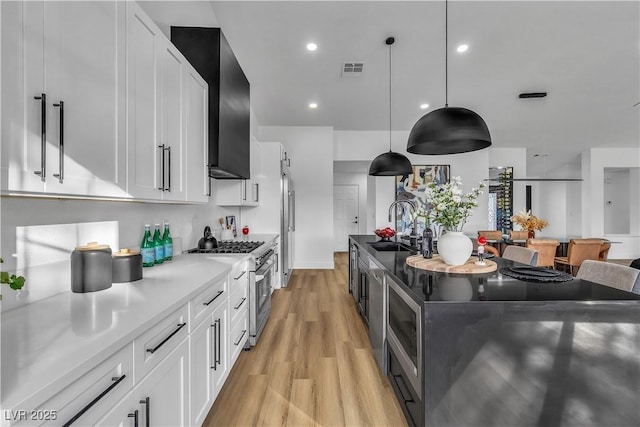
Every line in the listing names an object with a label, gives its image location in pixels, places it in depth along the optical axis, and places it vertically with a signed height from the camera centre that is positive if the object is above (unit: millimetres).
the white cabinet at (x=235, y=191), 3717 +296
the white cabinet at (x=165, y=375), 786 -598
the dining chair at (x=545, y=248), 4531 -529
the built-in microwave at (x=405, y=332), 1423 -681
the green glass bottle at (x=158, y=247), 2104 -239
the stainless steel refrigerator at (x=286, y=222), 4949 -135
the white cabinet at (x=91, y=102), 904 +468
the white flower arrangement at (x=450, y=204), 1962 +70
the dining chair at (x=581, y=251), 4734 -600
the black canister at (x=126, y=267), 1541 -287
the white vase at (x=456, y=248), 1896 -220
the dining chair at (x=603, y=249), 4839 -592
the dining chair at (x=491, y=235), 5535 -396
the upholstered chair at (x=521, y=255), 2593 -384
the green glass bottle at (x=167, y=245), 2215 -241
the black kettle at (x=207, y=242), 2822 -272
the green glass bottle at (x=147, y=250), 1977 -246
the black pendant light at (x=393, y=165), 3658 +630
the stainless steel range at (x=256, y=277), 2676 -613
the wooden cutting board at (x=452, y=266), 1823 -341
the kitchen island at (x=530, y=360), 1302 -662
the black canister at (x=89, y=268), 1340 -253
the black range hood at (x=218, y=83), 2416 +1168
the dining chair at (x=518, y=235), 5660 -406
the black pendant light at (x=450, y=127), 1849 +568
